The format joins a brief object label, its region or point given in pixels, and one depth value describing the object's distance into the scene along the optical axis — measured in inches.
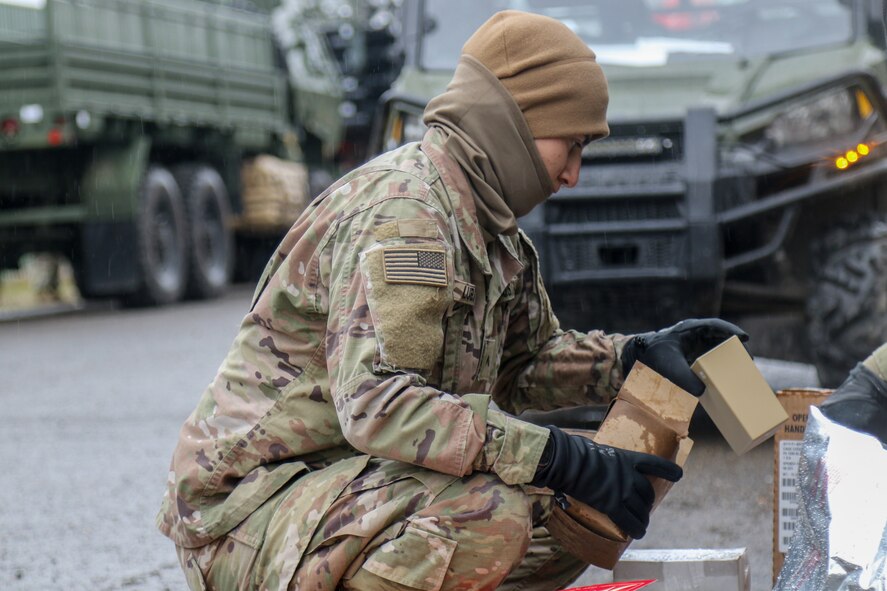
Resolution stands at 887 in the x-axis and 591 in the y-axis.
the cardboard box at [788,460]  118.8
